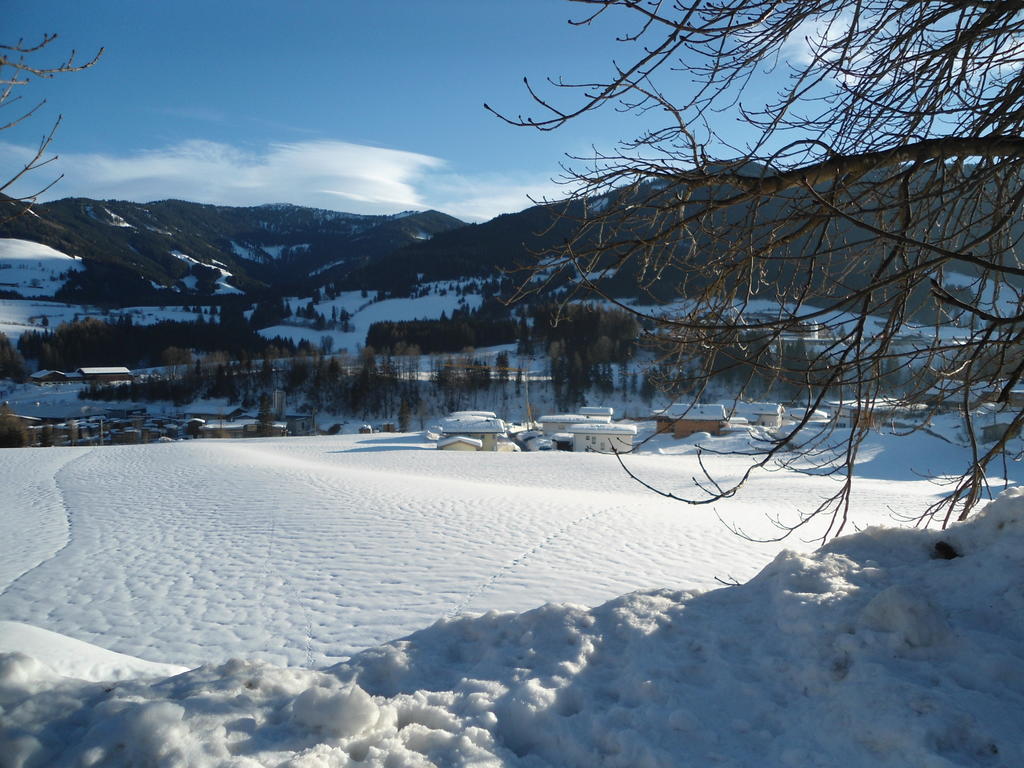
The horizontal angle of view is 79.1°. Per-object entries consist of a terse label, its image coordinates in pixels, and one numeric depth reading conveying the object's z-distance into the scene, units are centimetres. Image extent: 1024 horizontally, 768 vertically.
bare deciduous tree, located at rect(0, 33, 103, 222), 236
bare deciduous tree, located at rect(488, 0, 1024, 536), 257
